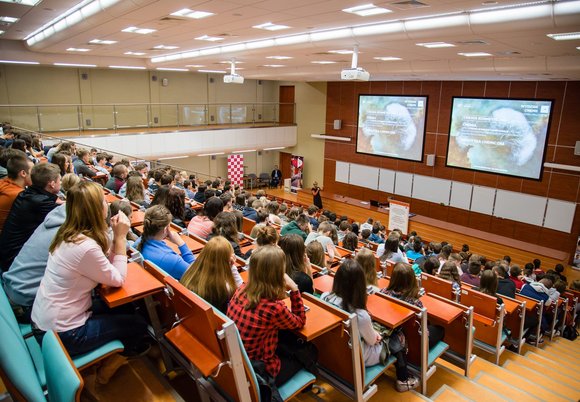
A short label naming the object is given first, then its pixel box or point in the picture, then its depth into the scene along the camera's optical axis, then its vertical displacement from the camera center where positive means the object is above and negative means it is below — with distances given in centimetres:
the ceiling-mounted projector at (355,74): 721 +83
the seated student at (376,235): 896 -259
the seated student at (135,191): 547 -106
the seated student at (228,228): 398 -110
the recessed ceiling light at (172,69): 1558 +174
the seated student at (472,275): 595 -225
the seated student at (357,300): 270 -121
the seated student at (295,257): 311 -109
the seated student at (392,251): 577 -187
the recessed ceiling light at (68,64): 1271 +149
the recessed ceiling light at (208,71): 1633 +180
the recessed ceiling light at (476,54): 752 +133
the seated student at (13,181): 331 -62
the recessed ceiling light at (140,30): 698 +146
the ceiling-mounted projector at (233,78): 1023 +97
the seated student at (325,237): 540 -169
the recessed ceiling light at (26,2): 573 +156
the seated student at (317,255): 414 -139
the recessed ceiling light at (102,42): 875 +156
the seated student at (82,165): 621 -90
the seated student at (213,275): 251 -101
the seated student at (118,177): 641 -105
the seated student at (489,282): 492 -192
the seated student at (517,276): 710 -270
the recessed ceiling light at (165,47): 945 +160
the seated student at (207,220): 449 -119
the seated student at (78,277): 214 -89
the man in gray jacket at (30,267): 234 -92
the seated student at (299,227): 540 -150
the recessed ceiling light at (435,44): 660 +130
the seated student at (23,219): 276 -76
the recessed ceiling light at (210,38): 771 +151
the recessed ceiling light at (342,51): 799 +137
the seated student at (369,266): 342 -122
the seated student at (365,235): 807 -229
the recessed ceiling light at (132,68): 1489 +166
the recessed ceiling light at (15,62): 1170 +141
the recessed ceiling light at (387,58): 899 +141
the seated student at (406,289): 330 -138
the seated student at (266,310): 230 -111
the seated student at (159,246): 291 -98
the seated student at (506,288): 573 -230
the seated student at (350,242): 610 -183
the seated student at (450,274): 519 -193
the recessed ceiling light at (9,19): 718 +162
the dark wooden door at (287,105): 1870 +60
